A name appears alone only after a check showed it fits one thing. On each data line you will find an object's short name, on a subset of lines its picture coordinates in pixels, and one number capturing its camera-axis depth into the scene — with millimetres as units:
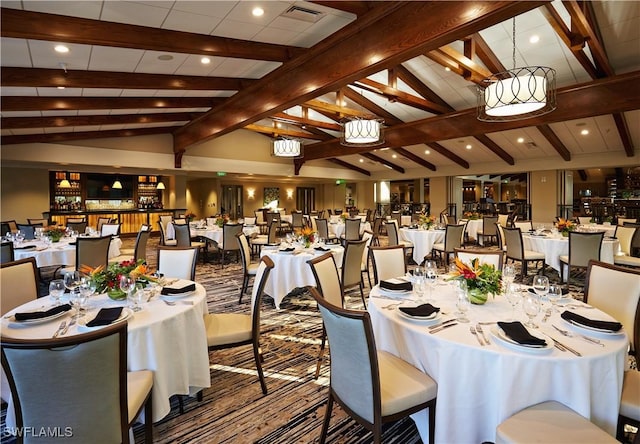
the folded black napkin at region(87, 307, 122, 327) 1923
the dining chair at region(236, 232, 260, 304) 4749
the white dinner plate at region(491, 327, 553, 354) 1608
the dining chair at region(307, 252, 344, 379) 2719
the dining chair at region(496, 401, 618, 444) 1396
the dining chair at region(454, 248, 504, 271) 3252
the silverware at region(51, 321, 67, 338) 1830
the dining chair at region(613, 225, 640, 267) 6227
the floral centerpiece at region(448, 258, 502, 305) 2219
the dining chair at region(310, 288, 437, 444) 1614
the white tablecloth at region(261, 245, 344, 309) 4500
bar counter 11202
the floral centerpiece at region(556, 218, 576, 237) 6045
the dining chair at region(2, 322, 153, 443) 1337
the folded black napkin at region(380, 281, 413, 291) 2526
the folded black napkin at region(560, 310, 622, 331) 1797
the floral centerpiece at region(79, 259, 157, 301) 2381
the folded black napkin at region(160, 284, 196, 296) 2436
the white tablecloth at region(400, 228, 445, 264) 7336
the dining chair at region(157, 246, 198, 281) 3328
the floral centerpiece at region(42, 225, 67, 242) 5562
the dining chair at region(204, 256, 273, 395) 2516
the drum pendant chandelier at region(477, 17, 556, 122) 3727
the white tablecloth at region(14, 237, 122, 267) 4847
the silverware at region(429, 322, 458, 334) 1862
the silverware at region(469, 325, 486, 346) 1729
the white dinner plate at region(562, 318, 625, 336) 1773
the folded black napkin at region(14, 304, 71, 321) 1978
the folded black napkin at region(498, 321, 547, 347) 1643
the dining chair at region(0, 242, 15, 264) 4199
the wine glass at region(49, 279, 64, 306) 2293
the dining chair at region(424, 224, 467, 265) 6800
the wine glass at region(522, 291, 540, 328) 1959
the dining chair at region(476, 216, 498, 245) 9141
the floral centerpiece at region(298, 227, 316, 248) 5060
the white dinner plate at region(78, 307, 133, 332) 1892
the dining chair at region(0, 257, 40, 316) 2695
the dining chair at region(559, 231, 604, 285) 5000
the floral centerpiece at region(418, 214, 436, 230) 7805
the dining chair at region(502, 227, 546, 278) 5781
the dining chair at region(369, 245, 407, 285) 3408
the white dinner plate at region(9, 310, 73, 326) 1965
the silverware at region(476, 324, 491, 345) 1738
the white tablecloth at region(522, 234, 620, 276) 5336
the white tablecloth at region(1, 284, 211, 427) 1932
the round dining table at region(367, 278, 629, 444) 1587
